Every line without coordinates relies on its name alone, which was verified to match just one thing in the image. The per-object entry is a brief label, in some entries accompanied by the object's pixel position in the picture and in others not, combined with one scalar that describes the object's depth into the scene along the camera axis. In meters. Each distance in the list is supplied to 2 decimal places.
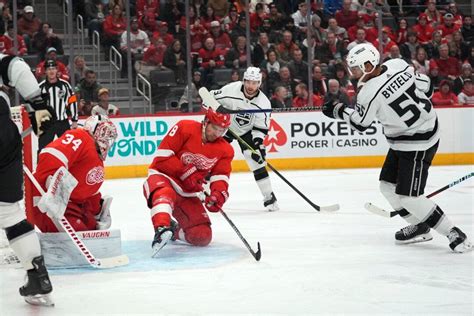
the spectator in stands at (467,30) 20.87
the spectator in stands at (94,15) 19.16
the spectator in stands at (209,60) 19.44
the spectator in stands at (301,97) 19.67
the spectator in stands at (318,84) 19.91
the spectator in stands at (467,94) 20.06
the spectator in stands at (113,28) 19.03
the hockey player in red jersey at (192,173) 9.69
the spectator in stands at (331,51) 20.12
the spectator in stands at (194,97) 19.05
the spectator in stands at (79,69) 18.37
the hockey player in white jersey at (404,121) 9.53
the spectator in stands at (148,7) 19.36
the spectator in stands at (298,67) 19.81
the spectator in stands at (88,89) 18.31
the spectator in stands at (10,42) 18.22
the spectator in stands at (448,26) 21.16
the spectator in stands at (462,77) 20.28
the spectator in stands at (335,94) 19.86
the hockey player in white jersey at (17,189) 7.01
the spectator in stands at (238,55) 19.64
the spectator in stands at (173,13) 19.48
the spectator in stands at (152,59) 19.05
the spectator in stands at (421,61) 20.72
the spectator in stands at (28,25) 18.52
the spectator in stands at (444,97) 20.02
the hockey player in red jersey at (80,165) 8.52
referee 14.82
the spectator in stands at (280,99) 19.58
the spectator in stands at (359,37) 20.45
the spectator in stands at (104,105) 18.33
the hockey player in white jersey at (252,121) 13.41
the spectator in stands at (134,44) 18.95
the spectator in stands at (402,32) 20.84
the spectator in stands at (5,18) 18.31
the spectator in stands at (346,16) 20.86
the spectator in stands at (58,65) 18.05
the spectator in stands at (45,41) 18.53
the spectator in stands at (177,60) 19.19
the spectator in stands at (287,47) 19.92
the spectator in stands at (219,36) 19.80
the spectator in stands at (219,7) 20.20
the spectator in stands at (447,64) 20.67
